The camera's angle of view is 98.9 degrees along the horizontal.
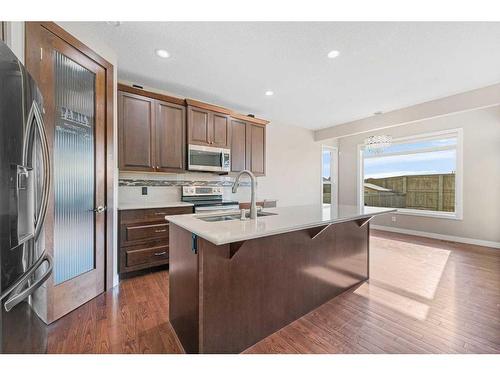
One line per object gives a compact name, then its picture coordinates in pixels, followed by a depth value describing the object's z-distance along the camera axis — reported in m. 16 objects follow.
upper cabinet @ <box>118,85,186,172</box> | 2.66
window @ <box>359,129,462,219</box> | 4.30
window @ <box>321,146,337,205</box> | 5.96
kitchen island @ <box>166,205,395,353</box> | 1.25
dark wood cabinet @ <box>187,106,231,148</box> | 3.17
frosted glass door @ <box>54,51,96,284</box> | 1.79
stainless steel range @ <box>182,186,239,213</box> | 3.23
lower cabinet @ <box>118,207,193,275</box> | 2.49
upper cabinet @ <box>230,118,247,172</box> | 3.69
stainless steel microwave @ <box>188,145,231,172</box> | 3.18
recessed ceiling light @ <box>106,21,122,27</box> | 1.87
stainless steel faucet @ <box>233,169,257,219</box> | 1.65
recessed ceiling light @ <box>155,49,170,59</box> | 2.29
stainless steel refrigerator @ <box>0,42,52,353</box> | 0.93
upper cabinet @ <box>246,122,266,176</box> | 3.91
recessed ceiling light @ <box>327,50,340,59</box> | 2.28
